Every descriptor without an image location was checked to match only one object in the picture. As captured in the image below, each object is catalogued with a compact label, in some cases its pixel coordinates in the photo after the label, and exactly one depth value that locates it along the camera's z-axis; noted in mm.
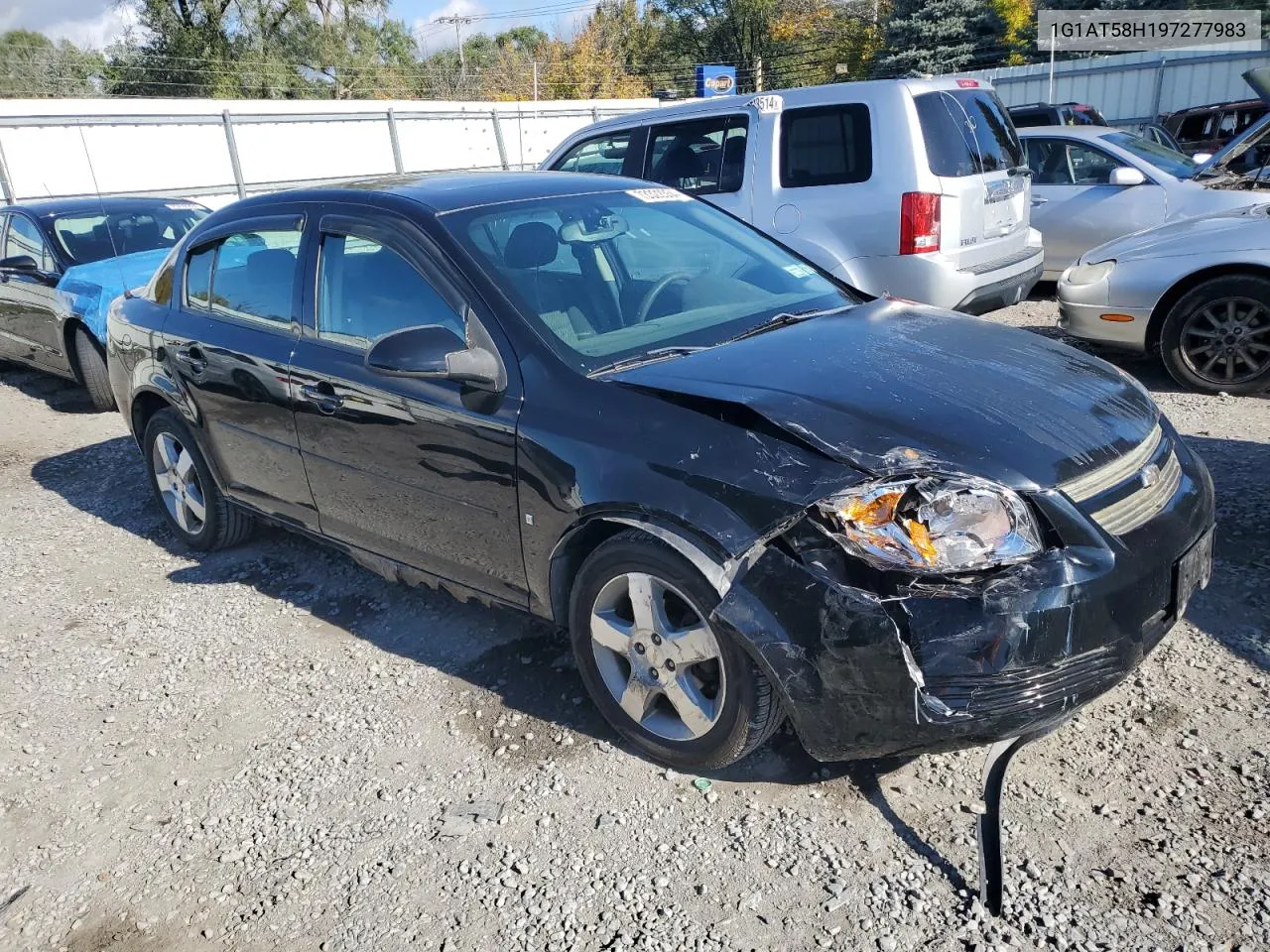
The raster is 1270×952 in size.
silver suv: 6398
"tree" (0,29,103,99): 48031
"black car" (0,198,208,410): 7645
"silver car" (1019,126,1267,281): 8484
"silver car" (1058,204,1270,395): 5789
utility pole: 77500
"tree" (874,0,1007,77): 37156
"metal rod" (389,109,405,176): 19781
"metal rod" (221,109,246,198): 16938
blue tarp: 7449
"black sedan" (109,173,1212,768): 2441
